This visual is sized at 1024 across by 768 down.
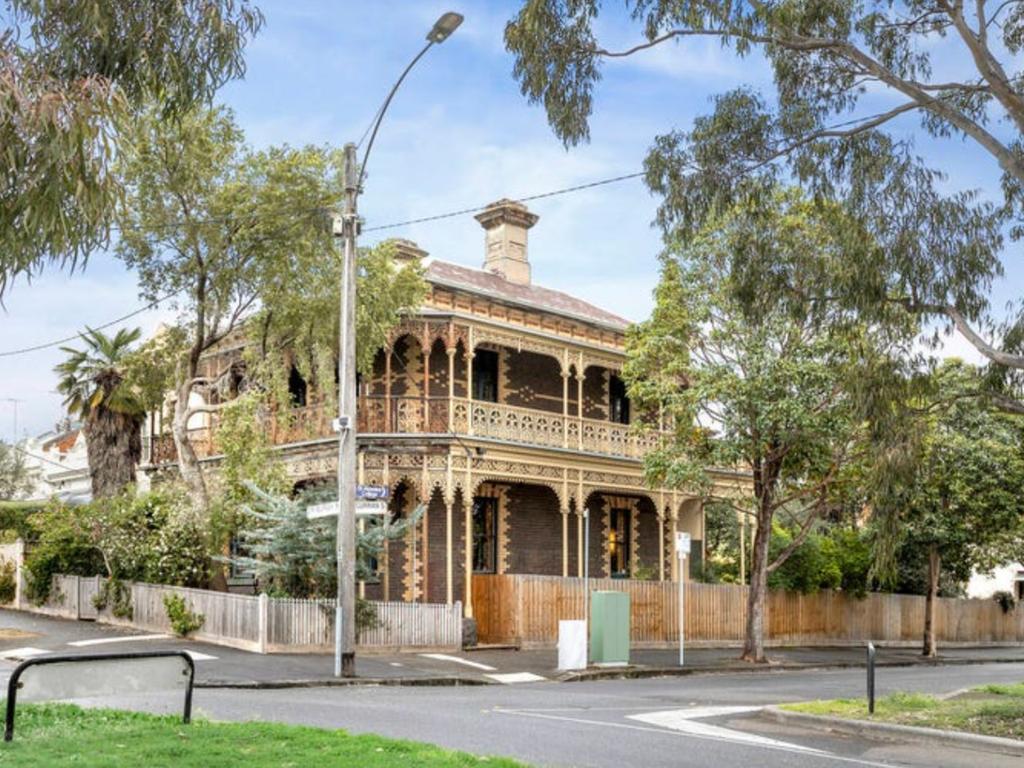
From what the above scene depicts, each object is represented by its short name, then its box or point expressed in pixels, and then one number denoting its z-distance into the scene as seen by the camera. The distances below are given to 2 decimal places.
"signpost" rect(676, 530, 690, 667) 24.97
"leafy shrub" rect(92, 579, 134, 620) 26.27
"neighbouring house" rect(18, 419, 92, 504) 58.69
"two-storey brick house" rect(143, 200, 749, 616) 28.69
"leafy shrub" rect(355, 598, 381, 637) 23.80
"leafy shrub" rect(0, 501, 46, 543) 37.84
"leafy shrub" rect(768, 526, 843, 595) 34.09
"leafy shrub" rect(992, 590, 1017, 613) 42.38
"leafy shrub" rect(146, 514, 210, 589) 25.89
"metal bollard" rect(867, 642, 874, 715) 14.44
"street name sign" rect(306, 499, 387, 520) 20.50
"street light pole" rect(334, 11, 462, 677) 19.86
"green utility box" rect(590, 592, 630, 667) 23.64
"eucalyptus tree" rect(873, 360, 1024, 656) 30.81
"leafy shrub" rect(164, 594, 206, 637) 23.92
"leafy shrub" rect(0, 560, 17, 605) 31.39
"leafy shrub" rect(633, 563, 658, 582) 33.94
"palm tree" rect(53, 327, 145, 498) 32.16
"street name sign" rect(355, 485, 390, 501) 20.78
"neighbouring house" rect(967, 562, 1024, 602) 55.41
